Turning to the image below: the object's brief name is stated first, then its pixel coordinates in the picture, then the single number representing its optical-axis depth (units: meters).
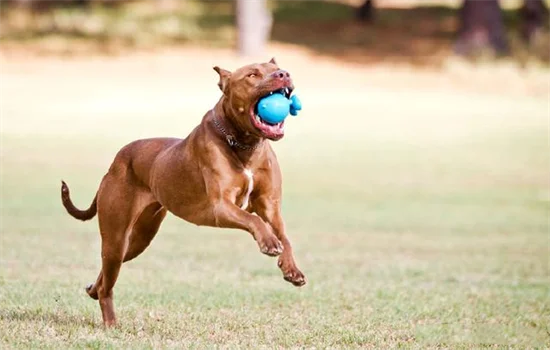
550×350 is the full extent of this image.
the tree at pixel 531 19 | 43.19
